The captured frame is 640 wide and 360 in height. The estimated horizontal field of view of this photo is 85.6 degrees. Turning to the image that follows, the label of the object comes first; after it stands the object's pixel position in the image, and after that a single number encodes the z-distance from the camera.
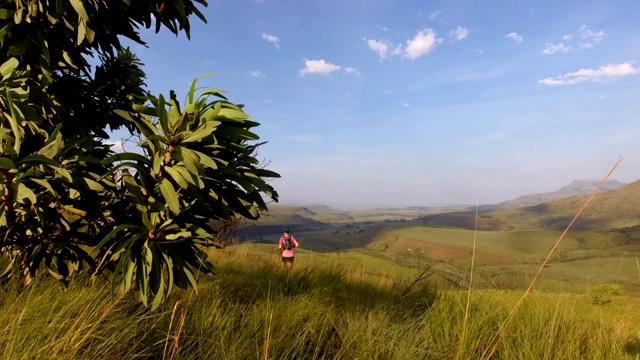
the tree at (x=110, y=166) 2.10
